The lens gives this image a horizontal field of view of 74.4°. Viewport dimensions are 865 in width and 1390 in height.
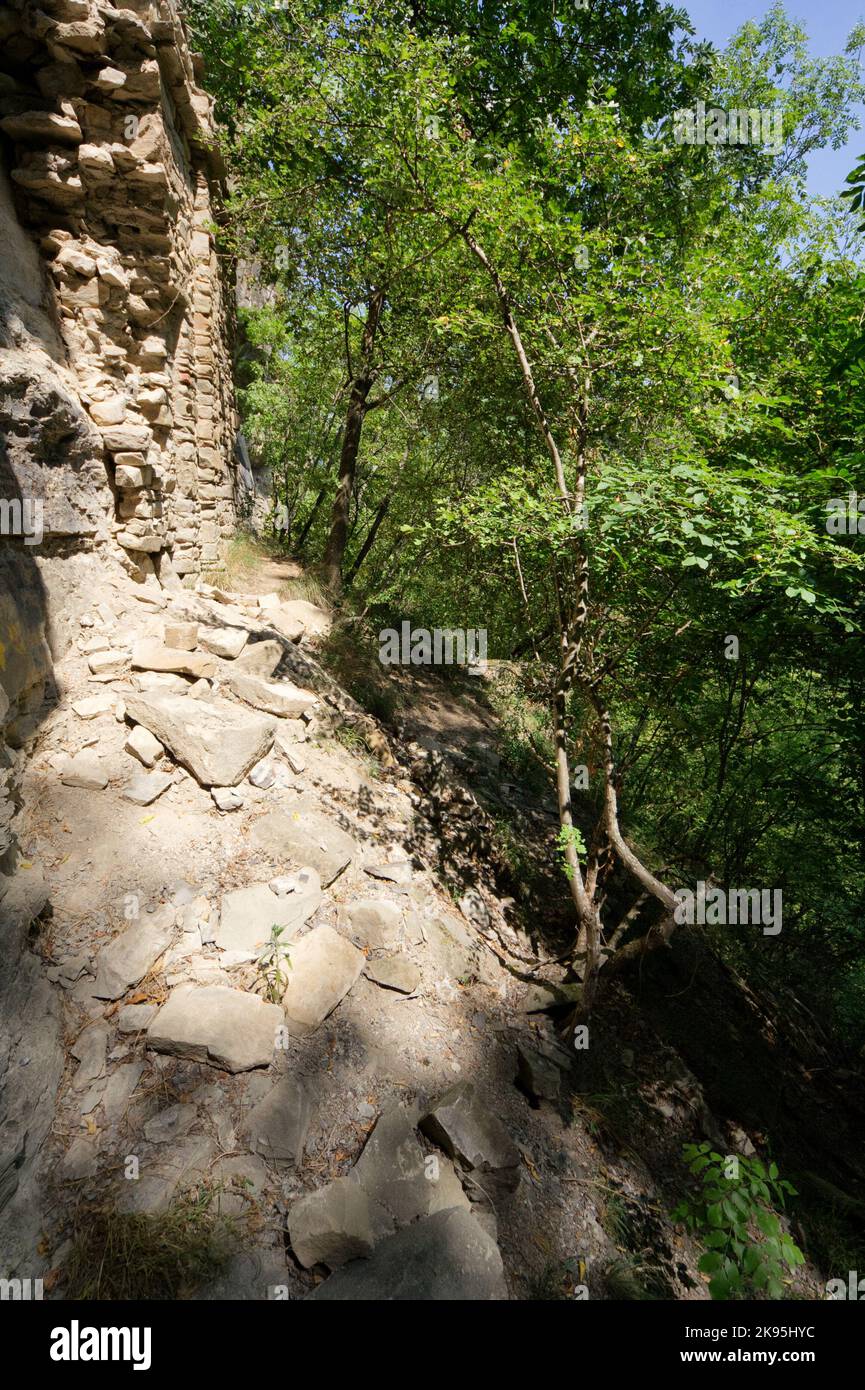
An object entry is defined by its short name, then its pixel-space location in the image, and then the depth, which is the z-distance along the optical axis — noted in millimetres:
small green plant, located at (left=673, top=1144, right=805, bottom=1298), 2180
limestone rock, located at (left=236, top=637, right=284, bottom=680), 4809
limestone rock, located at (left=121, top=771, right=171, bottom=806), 3418
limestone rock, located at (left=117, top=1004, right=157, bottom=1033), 2629
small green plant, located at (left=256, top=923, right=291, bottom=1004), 2984
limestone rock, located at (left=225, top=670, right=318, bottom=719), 4508
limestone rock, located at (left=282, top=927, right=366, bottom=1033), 2977
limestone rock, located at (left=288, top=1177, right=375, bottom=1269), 2285
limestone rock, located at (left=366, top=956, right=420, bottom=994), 3391
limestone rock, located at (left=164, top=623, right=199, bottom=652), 4336
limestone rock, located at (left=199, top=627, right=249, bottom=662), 4652
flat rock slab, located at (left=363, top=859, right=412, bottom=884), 4074
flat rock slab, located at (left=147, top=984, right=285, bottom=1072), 2633
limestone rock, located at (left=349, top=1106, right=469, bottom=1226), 2555
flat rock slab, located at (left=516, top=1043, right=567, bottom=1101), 3461
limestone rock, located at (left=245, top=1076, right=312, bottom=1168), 2516
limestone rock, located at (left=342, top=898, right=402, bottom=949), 3576
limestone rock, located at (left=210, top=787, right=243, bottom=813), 3672
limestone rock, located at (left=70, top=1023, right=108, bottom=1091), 2441
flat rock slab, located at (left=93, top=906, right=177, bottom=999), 2707
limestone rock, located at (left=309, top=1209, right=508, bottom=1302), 2262
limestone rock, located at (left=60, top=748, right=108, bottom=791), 3301
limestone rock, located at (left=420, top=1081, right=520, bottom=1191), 2795
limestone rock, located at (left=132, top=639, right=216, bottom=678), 4074
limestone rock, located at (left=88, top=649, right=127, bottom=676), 3873
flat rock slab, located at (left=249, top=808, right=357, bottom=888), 3650
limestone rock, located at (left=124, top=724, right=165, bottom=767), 3568
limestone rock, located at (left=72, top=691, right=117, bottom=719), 3627
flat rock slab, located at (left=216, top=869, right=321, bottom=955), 3107
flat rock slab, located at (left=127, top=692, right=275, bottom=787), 3705
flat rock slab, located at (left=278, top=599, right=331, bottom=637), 6219
